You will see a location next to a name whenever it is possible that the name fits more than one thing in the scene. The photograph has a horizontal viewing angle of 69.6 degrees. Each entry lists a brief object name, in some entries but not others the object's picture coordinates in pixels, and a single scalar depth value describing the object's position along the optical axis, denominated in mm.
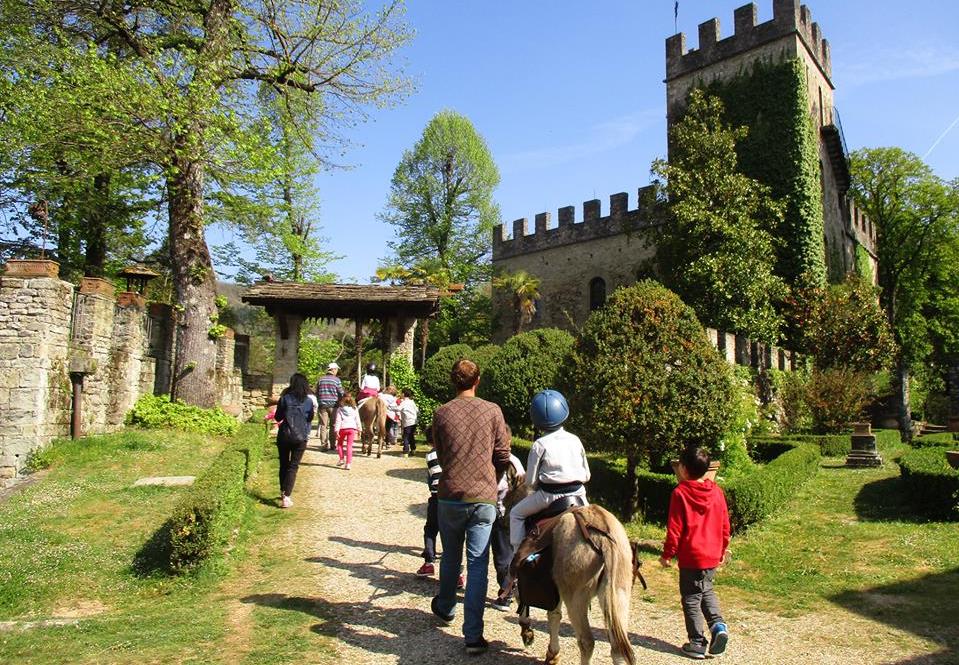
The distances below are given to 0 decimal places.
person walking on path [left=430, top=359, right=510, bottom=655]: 4844
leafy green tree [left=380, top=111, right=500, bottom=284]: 39656
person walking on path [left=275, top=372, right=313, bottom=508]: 9305
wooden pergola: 17578
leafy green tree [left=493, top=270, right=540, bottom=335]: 33281
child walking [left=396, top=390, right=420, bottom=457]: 15633
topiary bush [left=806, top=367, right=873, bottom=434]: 18750
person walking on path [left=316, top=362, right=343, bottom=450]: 14180
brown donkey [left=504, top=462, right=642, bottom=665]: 4062
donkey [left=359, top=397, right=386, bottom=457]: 14875
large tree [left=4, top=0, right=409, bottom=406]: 13555
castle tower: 23953
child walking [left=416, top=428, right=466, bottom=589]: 6729
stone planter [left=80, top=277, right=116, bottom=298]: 12281
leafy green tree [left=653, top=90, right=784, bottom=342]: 22078
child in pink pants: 12745
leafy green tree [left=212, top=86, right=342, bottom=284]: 16875
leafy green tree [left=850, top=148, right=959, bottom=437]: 34844
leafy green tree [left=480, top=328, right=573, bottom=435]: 14952
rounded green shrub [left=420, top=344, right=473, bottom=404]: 19641
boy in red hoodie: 5105
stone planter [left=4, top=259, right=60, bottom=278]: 11148
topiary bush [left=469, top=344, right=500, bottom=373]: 18734
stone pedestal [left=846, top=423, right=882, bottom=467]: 14477
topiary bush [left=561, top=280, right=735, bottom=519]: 8797
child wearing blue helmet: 4730
